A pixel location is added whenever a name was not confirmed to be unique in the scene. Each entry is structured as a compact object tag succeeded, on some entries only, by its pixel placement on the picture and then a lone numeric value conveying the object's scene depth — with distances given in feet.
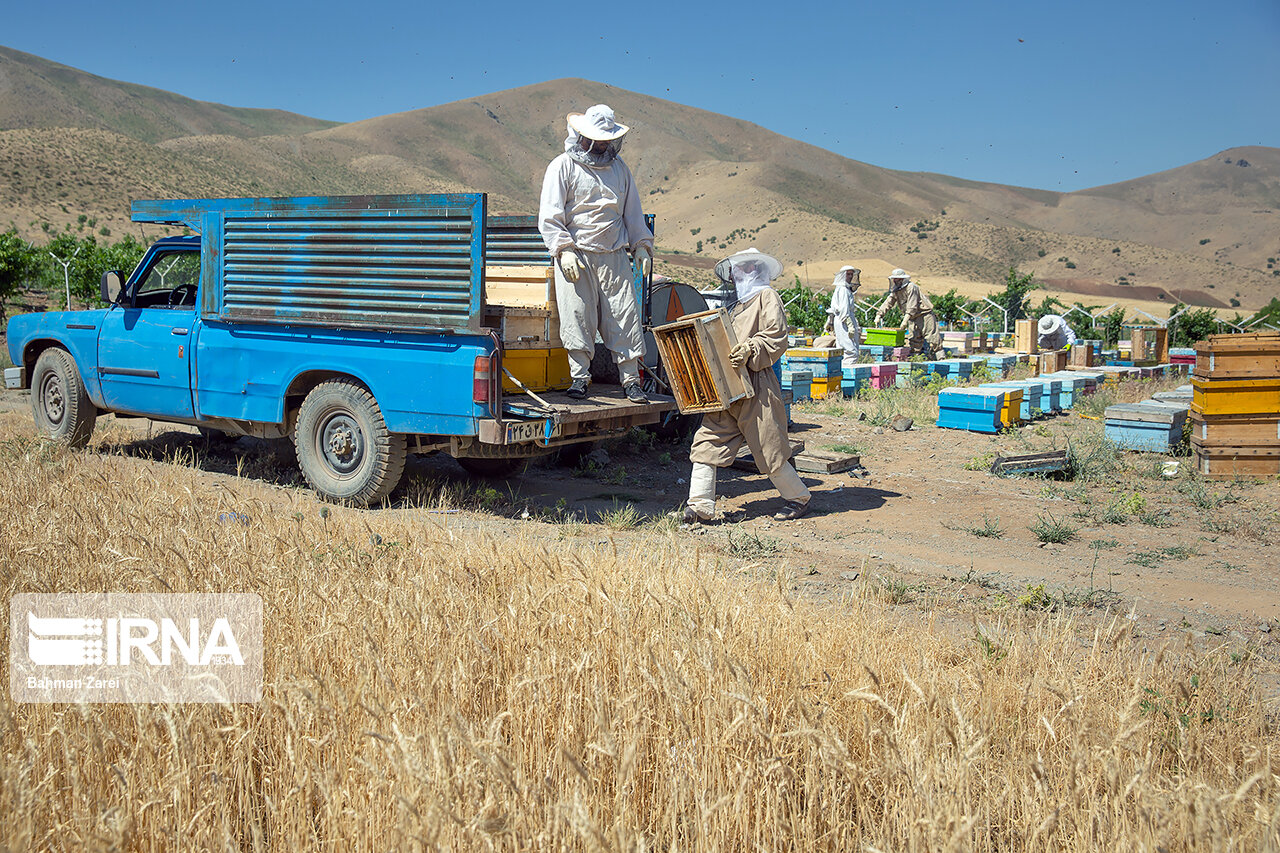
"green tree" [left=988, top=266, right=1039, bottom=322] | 96.02
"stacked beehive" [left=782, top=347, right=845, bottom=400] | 46.32
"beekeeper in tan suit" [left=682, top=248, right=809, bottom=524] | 22.61
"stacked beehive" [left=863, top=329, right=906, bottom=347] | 60.59
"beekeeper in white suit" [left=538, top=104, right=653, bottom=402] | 23.97
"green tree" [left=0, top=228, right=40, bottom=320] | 77.30
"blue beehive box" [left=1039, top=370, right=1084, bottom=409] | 43.14
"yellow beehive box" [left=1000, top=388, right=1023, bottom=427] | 38.14
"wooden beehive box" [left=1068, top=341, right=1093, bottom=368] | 57.52
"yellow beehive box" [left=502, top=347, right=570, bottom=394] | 23.86
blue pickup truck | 21.25
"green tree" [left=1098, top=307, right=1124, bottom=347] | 90.48
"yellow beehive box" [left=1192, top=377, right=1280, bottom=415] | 29.68
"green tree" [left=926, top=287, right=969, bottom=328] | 91.50
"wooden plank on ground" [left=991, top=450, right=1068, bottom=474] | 29.73
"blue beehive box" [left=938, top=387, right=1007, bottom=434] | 37.58
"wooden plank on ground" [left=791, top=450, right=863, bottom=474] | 29.55
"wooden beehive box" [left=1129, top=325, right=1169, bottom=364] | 65.36
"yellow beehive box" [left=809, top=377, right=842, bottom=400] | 46.42
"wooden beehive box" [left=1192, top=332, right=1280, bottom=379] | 29.53
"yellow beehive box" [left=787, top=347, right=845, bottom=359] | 46.26
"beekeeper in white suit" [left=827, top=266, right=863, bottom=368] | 57.11
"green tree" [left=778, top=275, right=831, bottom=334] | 87.56
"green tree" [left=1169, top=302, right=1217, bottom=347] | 80.48
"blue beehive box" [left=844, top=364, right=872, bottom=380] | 47.47
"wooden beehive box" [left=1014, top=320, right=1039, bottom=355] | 63.93
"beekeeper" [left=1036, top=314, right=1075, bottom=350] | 61.98
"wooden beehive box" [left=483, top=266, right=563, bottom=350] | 23.68
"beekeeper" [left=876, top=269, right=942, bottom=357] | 60.18
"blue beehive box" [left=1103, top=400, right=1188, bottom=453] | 32.65
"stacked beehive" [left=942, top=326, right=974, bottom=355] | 67.74
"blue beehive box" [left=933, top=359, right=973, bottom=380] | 51.37
